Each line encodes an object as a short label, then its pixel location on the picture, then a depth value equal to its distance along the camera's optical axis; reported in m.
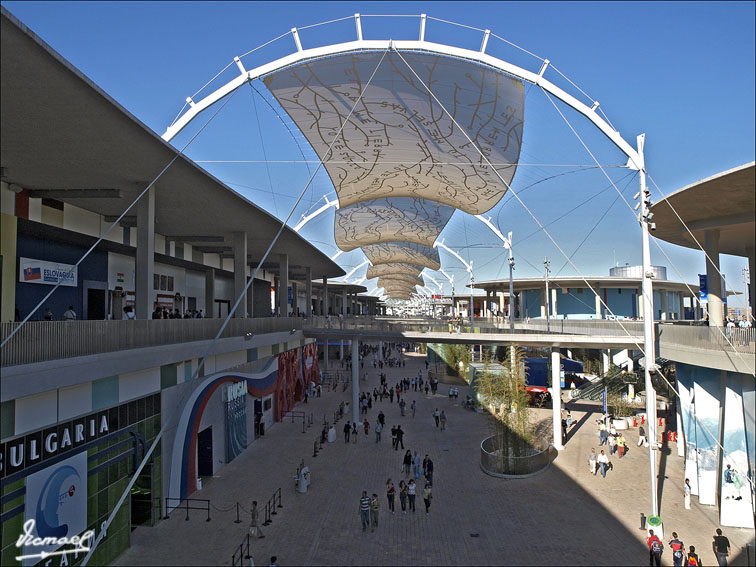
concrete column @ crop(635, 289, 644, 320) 48.81
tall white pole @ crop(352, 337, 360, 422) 26.94
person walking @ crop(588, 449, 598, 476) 18.55
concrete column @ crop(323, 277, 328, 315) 41.81
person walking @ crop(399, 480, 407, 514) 15.16
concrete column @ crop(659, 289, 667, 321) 53.62
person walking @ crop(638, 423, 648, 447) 22.48
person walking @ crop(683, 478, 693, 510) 14.98
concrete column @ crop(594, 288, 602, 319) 46.52
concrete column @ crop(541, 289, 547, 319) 55.01
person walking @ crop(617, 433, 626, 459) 20.86
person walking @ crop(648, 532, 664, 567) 11.40
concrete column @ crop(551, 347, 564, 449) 22.03
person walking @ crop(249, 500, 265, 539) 13.00
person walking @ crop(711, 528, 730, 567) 11.19
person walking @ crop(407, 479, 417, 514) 15.05
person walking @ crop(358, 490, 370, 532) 13.63
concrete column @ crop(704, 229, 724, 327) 14.14
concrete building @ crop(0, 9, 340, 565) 8.70
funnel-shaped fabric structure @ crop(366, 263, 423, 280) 71.48
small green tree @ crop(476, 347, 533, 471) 18.72
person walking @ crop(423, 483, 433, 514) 15.02
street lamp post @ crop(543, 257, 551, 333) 31.64
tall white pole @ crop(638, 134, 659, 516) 13.26
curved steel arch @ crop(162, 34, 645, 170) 15.18
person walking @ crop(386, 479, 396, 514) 15.15
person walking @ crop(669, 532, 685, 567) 11.21
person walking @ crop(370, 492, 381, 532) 13.80
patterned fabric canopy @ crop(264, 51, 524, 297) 18.95
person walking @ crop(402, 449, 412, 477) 18.48
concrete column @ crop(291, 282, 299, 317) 45.02
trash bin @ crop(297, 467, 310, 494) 16.53
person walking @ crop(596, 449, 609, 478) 18.23
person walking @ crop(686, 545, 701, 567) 10.92
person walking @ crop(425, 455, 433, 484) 17.02
